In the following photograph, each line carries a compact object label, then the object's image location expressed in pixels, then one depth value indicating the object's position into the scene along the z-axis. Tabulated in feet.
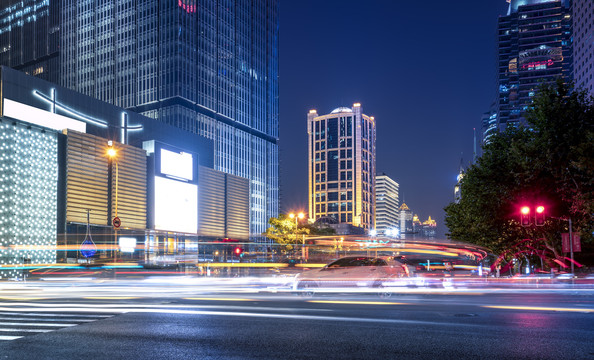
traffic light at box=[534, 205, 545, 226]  100.58
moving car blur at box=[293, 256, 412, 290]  73.77
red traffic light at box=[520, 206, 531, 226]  103.04
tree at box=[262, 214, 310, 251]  270.28
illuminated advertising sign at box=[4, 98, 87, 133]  214.90
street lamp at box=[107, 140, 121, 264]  111.02
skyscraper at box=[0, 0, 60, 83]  446.60
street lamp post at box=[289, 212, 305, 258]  148.51
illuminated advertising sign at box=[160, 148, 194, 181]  278.87
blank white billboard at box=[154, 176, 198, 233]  273.75
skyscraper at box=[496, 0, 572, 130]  648.38
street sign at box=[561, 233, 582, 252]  105.60
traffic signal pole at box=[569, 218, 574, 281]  105.09
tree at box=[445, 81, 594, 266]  109.81
